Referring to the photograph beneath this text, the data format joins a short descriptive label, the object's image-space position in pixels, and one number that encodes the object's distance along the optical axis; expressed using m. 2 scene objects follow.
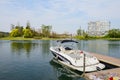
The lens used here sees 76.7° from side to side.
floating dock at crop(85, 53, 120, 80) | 5.35
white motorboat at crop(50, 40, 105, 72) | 6.69
